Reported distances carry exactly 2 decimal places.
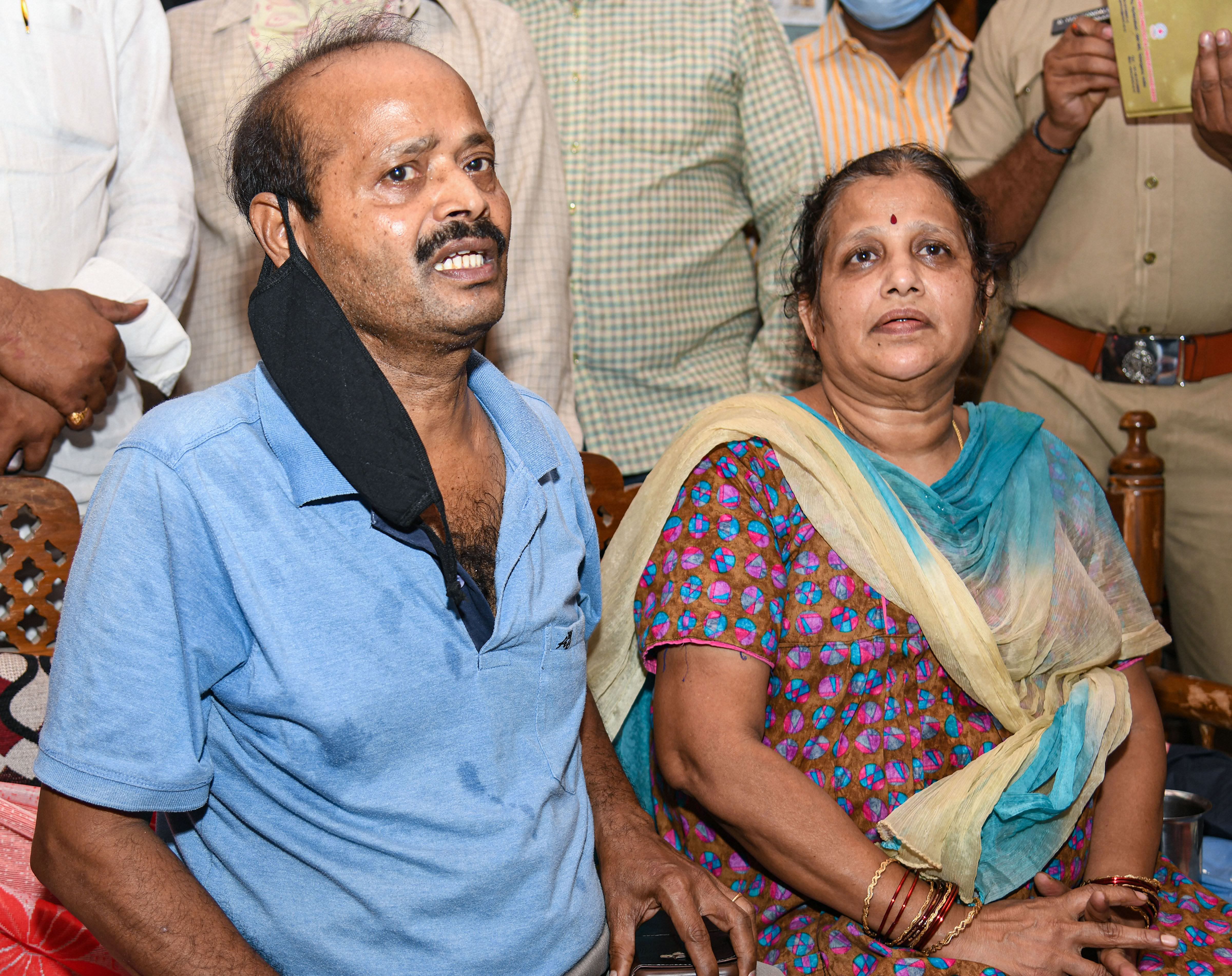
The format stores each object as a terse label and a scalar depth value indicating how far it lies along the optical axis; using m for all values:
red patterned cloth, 1.51
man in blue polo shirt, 1.27
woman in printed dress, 1.81
